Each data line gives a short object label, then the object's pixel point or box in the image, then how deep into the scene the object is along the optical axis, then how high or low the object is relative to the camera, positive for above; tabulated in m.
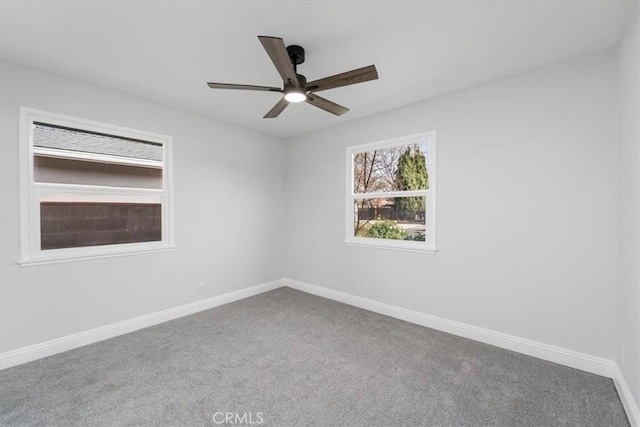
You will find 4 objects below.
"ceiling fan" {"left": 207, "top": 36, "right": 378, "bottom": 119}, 1.79 +0.95
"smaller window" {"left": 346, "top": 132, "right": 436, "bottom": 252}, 3.33 +0.21
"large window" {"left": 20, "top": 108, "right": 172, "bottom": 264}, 2.59 +0.23
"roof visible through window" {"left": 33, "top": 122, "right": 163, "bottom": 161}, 2.69 +0.72
